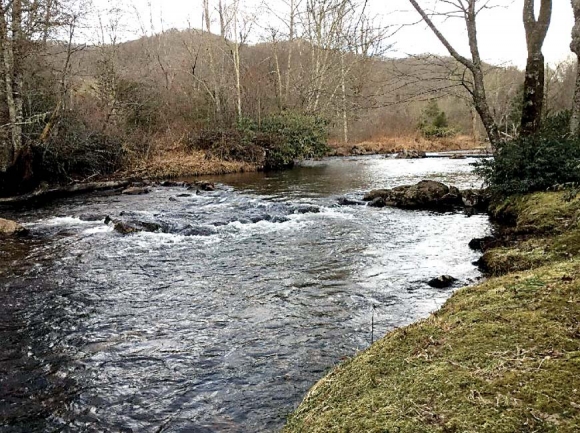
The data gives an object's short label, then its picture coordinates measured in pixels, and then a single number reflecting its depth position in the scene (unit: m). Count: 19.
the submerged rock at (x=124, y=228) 10.52
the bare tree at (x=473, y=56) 10.63
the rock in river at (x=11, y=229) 10.16
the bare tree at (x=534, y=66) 10.35
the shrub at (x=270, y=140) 24.55
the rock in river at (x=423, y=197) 13.03
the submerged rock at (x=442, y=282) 6.33
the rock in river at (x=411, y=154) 29.73
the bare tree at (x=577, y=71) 8.66
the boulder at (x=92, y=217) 12.14
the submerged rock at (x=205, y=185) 17.45
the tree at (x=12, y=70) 14.38
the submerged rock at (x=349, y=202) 13.70
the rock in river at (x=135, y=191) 16.94
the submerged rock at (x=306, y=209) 12.63
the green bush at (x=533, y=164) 9.28
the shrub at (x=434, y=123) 41.25
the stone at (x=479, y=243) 8.15
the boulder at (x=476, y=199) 12.34
